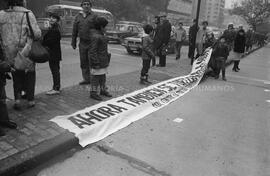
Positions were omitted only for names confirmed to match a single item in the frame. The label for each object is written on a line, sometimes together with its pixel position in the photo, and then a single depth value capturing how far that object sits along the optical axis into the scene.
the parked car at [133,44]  14.35
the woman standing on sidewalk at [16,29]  4.30
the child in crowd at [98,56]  5.58
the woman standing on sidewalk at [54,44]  5.39
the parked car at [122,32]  20.44
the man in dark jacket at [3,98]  3.74
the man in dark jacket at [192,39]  12.07
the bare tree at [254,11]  40.84
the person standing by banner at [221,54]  9.73
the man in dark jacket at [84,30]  6.27
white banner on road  4.37
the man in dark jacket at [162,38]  10.74
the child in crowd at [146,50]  7.34
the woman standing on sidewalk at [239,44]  11.68
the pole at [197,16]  11.60
